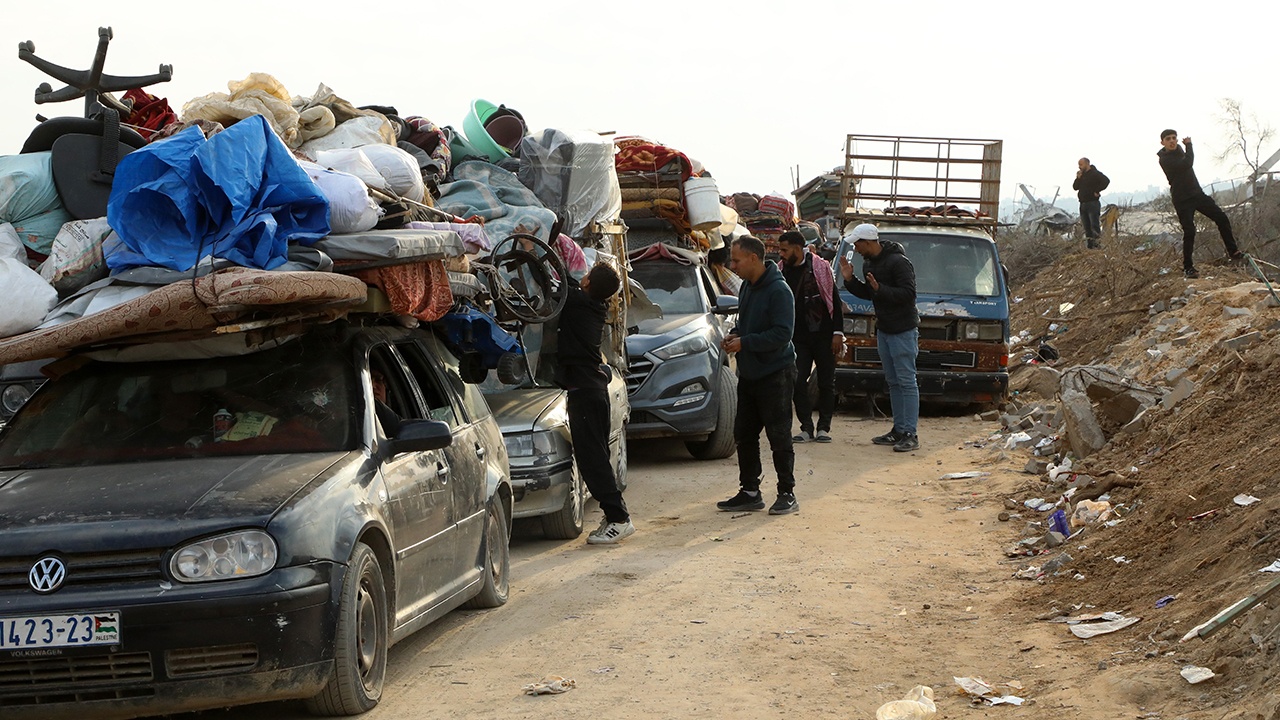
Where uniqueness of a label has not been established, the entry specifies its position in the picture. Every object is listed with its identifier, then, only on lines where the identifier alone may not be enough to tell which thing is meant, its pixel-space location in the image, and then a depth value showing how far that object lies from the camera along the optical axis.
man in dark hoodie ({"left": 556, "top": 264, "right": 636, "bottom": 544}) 9.02
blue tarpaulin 5.40
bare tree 23.66
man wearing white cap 13.19
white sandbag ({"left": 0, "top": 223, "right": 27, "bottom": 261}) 5.86
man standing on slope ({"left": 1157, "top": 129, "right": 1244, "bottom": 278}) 17.42
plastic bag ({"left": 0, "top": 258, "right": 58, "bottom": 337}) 5.47
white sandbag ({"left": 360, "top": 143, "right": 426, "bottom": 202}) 7.21
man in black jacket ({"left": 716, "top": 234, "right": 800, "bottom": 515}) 10.00
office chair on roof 6.11
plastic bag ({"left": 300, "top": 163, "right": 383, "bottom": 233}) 5.97
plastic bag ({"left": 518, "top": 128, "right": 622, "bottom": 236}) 11.38
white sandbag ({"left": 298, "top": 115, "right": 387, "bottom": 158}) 8.30
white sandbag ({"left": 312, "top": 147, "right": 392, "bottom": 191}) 6.81
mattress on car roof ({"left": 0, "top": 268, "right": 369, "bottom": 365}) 5.09
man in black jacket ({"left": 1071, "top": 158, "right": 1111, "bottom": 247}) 24.44
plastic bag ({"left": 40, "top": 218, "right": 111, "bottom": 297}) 5.68
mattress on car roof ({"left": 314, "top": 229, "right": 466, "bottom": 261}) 5.87
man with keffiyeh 13.59
